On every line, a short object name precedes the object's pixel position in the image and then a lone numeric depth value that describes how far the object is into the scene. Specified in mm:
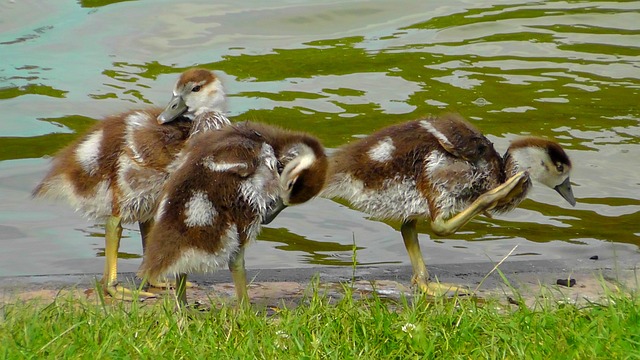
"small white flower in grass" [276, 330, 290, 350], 8109
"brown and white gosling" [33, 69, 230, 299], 10773
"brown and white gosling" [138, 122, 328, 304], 9609
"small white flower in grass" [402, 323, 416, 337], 8336
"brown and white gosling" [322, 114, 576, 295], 11242
